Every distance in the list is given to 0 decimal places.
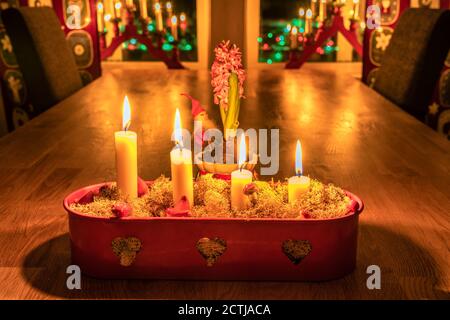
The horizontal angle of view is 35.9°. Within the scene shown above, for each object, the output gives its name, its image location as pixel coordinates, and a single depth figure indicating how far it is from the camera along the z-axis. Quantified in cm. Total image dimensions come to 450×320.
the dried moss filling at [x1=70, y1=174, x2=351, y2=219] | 87
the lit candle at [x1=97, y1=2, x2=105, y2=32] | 365
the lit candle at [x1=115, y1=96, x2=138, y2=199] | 94
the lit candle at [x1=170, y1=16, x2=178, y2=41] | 367
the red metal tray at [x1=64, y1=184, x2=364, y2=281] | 83
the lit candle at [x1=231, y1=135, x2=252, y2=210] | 90
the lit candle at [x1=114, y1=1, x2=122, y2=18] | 348
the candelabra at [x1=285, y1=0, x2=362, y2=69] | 363
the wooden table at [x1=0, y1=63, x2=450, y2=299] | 85
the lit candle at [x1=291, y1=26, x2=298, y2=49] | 364
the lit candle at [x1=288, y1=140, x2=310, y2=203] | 91
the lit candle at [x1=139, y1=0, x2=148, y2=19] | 365
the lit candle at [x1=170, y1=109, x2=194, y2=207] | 90
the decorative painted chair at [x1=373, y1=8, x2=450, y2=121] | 254
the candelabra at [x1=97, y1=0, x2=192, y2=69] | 361
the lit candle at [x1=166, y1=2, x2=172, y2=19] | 421
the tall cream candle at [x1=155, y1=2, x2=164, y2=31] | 370
